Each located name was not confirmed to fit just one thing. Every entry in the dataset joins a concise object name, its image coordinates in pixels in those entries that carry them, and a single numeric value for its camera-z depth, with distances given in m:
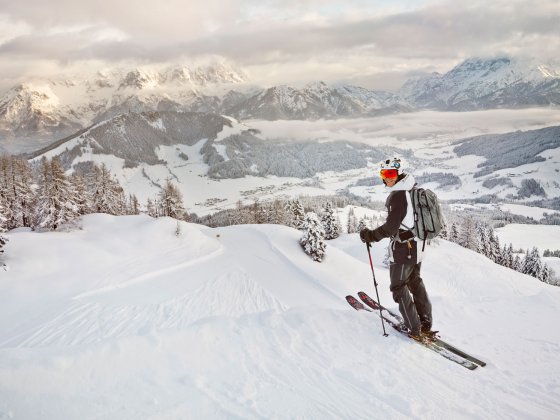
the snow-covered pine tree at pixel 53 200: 37.88
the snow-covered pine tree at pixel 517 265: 69.50
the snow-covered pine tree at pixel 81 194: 47.45
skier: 7.25
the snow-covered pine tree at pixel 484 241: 70.54
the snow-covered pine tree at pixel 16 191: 44.94
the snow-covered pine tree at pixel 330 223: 72.81
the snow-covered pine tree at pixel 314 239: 41.34
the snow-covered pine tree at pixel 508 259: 69.65
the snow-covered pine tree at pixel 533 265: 65.38
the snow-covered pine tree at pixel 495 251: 70.25
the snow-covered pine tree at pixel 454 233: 75.25
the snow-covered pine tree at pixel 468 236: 70.81
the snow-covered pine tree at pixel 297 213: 69.91
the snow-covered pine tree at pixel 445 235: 74.74
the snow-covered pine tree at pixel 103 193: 55.88
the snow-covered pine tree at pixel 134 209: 76.94
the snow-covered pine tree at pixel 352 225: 101.26
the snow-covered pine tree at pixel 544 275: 64.61
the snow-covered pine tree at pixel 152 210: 79.70
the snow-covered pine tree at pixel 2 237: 28.63
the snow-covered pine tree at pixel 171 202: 60.81
